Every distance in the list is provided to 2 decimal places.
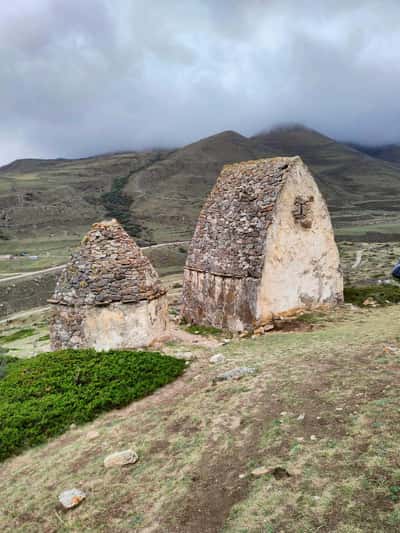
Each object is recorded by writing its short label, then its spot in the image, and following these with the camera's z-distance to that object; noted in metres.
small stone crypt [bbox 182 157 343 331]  15.18
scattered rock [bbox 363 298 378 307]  17.05
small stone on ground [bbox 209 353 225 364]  11.24
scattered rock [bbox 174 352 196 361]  11.96
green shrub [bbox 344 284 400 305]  17.33
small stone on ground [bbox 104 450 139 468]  6.71
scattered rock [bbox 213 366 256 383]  9.30
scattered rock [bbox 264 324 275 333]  14.81
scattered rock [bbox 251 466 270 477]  5.43
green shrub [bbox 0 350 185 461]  8.62
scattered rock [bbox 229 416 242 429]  7.00
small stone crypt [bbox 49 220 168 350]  12.65
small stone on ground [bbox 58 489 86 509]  5.95
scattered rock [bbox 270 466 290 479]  5.26
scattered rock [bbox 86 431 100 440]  8.01
